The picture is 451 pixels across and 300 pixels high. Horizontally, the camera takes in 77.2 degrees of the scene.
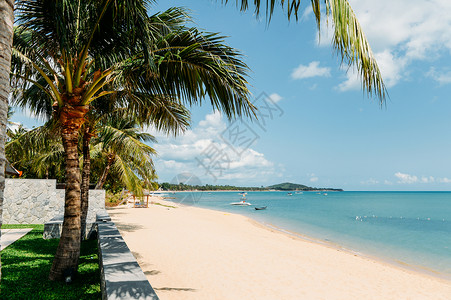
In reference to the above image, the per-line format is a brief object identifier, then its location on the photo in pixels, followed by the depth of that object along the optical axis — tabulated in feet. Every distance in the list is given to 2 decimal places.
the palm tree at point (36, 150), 28.98
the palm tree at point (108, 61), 12.89
